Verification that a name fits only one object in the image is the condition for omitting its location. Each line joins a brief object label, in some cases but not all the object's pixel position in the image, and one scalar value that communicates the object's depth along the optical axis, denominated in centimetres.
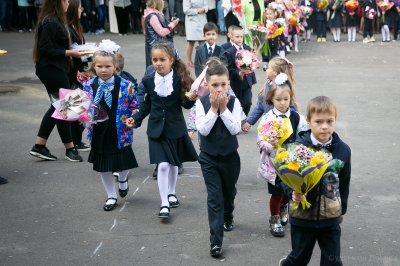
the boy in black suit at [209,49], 739
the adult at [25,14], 1925
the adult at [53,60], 664
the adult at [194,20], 1333
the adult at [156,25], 996
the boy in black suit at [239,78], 759
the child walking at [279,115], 454
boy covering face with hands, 426
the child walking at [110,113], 523
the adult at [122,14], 1948
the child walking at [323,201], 336
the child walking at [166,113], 503
